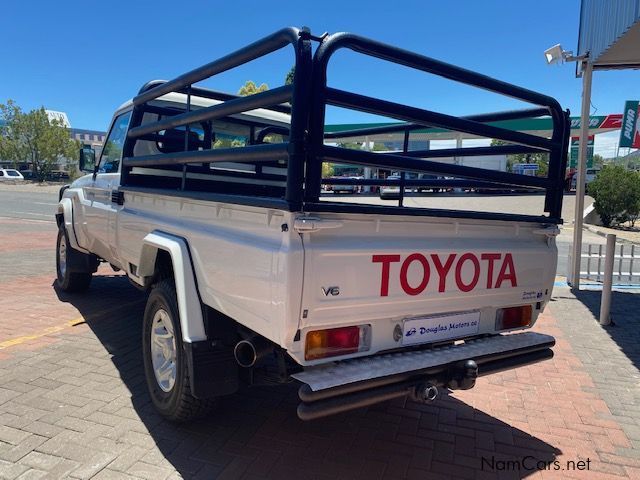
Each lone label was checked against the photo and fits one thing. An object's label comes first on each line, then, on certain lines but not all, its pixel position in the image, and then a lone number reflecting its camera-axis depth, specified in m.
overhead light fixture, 8.04
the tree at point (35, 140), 49.59
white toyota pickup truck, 2.31
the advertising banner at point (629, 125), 18.89
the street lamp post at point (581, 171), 8.02
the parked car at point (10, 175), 47.59
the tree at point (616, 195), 20.53
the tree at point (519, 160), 68.62
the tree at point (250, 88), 25.16
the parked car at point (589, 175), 36.83
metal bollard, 5.86
